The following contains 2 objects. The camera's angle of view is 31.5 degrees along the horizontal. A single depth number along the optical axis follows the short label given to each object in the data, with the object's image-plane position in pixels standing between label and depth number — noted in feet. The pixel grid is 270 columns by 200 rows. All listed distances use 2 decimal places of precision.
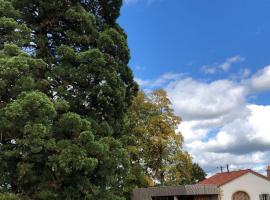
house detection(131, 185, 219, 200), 119.03
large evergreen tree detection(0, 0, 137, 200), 58.85
